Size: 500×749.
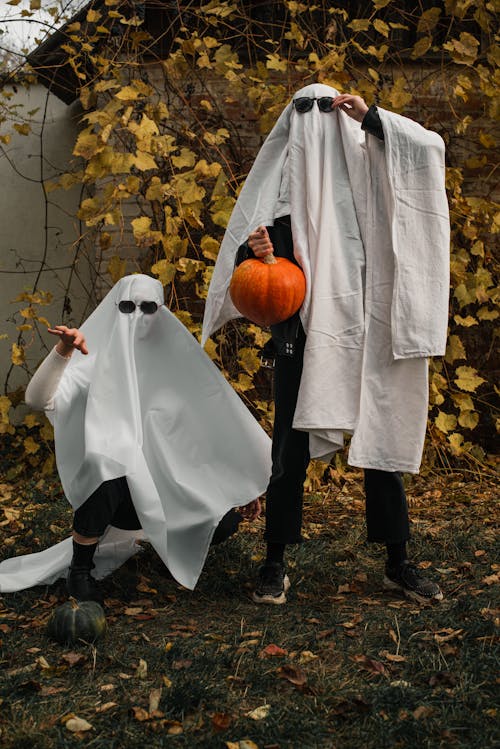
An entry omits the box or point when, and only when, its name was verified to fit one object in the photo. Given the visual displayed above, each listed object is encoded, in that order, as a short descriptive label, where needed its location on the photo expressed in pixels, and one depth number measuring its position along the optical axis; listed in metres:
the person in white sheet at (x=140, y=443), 2.99
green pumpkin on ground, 2.62
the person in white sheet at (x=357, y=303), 2.85
